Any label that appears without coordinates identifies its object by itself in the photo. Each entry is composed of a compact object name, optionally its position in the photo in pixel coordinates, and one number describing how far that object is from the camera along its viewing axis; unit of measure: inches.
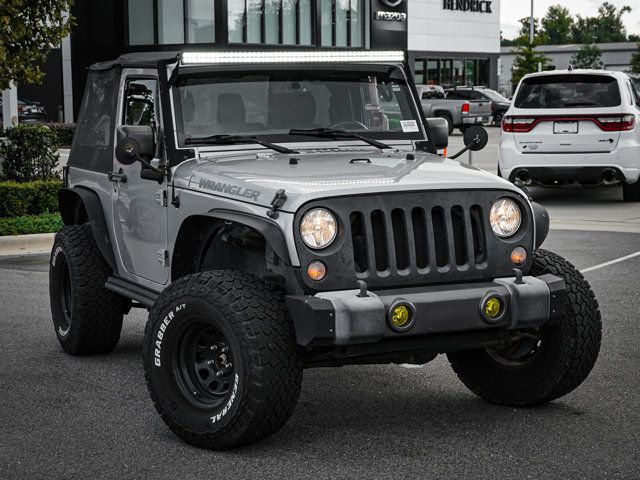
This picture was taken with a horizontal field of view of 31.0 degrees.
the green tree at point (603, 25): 7367.1
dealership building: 1851.6
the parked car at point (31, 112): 2010.3
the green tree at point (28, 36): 557.3
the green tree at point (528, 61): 2785.4
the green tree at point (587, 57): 4806.8
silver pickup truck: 1674.5
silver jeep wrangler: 203.2
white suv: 618.2
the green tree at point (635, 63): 4236.2
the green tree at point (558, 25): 7214.6
